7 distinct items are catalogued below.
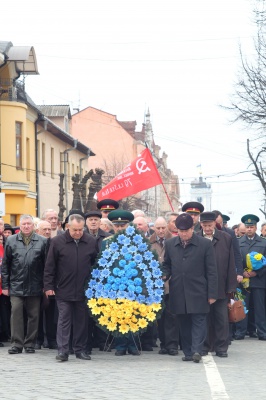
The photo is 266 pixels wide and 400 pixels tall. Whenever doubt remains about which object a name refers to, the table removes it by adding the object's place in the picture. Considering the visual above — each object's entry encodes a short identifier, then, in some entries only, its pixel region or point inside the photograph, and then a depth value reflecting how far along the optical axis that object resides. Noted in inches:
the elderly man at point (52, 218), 627.2
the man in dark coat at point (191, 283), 526.0
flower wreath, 533.0
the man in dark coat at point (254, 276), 680.4
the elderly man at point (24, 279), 549.3
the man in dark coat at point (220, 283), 548.4
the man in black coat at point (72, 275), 525.7
